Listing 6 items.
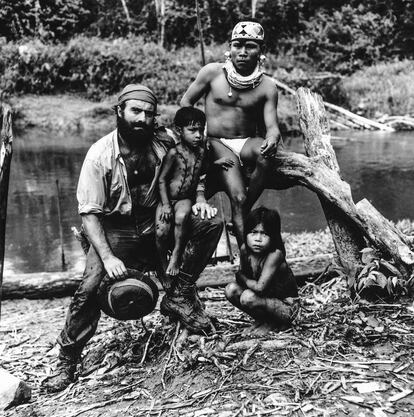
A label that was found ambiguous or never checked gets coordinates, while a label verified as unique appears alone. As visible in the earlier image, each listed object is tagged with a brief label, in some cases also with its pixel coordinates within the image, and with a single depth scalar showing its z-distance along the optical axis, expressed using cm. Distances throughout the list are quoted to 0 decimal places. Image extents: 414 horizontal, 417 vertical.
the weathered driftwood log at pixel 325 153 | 441
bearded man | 371
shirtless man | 422
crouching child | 365
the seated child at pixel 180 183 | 377
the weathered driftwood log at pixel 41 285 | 575
